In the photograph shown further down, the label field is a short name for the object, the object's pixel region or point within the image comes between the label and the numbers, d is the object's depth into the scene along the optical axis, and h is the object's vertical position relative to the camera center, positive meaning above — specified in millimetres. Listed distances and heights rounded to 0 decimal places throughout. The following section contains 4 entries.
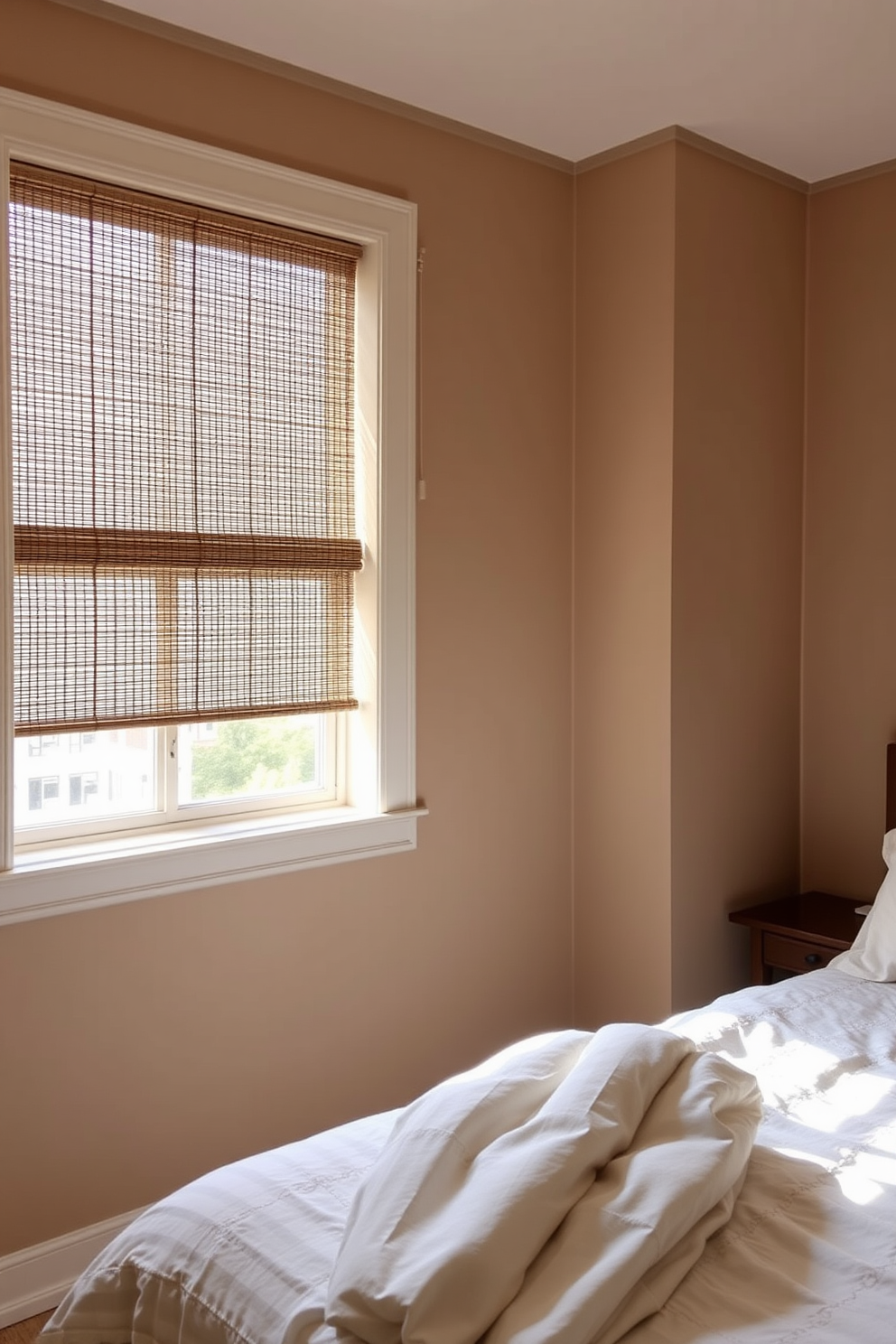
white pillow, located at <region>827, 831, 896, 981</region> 2764 -698
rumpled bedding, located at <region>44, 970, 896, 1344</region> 1470 -809
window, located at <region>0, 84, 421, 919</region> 2506 +321
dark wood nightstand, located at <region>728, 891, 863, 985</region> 3207 -766
